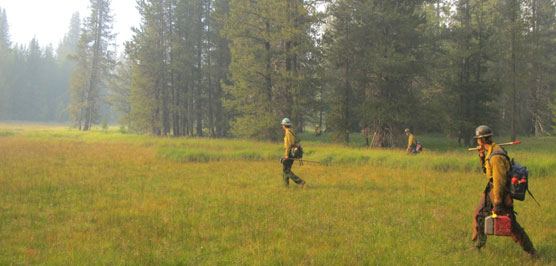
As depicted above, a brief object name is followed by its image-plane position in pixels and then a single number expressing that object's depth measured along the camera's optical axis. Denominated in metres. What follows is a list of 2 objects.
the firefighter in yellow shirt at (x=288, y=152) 10.42
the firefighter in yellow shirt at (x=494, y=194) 5.00
